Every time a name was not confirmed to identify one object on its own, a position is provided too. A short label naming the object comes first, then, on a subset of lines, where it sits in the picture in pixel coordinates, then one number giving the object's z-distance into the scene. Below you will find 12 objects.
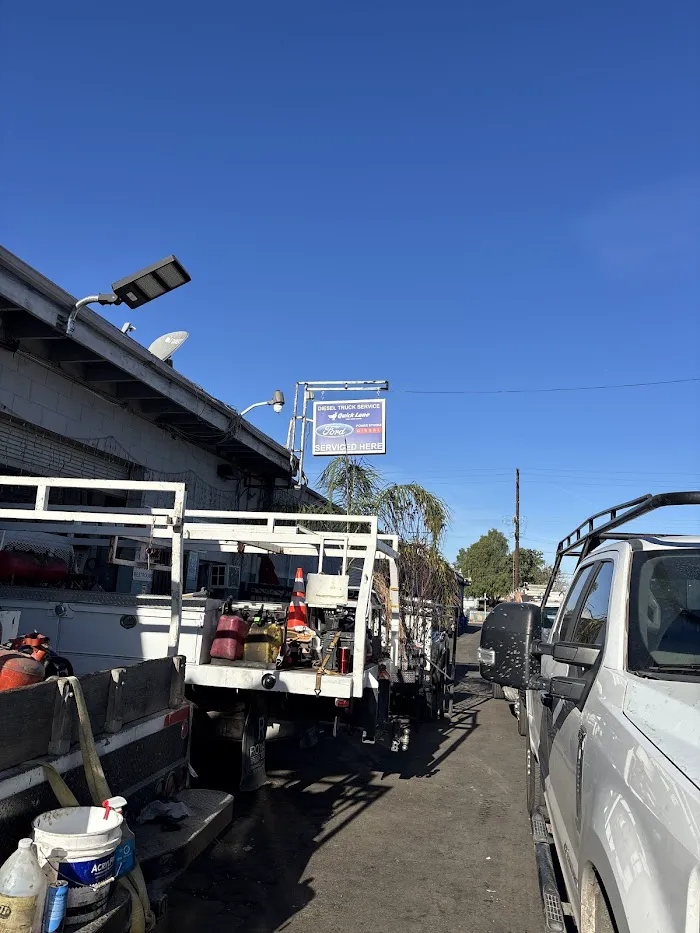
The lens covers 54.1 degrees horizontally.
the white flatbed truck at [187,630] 5.08
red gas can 5.79
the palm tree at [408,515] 12.81
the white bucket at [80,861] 2.59
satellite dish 12.49
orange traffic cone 6.33
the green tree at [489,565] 64.25
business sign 19.34
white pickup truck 1.58
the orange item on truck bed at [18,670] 3.54
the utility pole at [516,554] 40.88
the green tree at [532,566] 62.75
